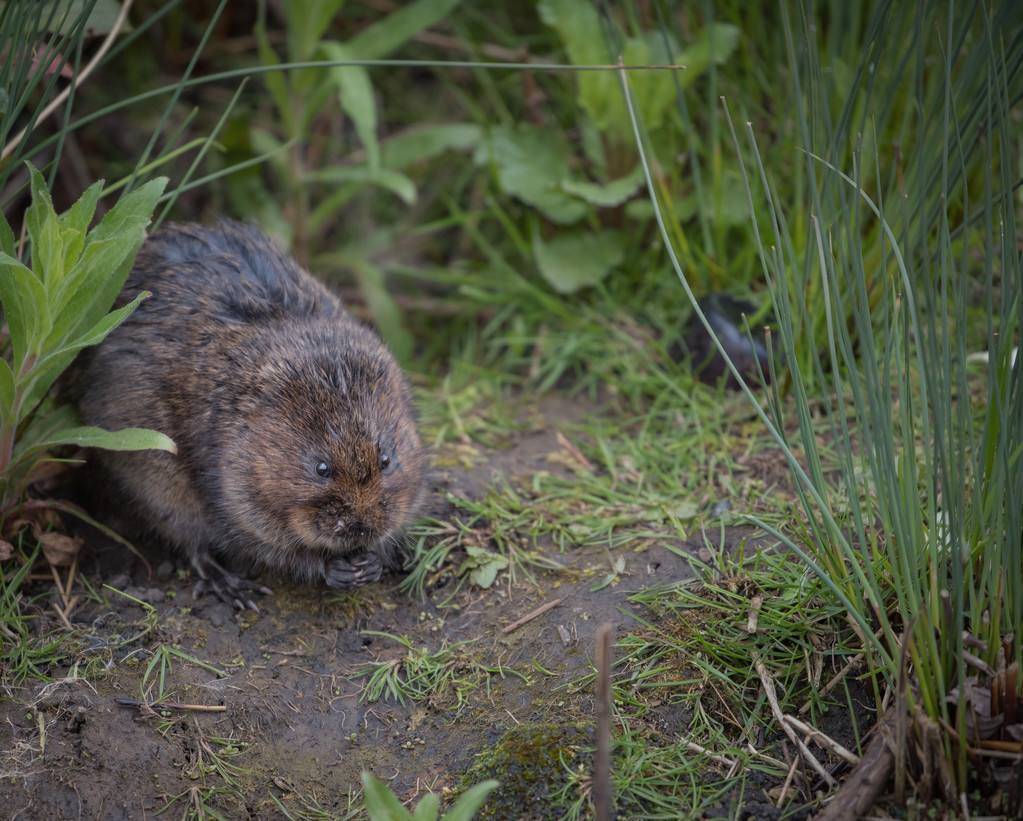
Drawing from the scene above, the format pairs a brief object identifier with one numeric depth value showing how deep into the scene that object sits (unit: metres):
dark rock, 4.30
